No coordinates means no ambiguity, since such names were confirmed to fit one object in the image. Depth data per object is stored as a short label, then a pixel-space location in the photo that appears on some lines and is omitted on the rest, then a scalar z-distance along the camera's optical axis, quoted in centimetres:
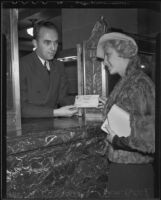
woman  127
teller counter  121
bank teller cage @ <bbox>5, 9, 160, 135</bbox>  127
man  131
